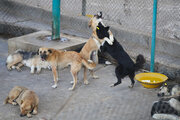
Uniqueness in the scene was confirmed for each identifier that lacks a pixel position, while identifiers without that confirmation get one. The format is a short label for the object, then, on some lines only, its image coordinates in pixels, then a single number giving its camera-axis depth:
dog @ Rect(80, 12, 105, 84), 14.30
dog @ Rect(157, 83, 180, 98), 12.34
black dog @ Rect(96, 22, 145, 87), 13.09
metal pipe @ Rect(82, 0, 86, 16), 18.64
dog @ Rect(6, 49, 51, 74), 15.27
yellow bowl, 13.28
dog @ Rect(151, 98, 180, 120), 10.64
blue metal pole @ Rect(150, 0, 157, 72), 13.68
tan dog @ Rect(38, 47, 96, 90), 13.32
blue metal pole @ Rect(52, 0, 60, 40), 16.45
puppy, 11.13
